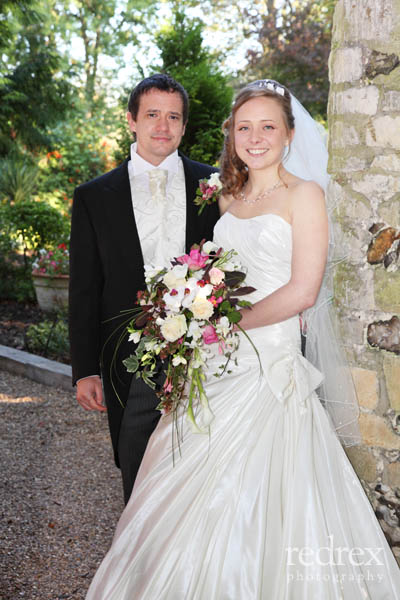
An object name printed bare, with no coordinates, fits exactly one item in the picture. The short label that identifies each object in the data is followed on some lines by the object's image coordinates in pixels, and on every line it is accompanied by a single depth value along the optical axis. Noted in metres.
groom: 2.72
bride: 2.05
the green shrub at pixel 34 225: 8.46
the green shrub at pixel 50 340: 6.35
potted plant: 7.43
